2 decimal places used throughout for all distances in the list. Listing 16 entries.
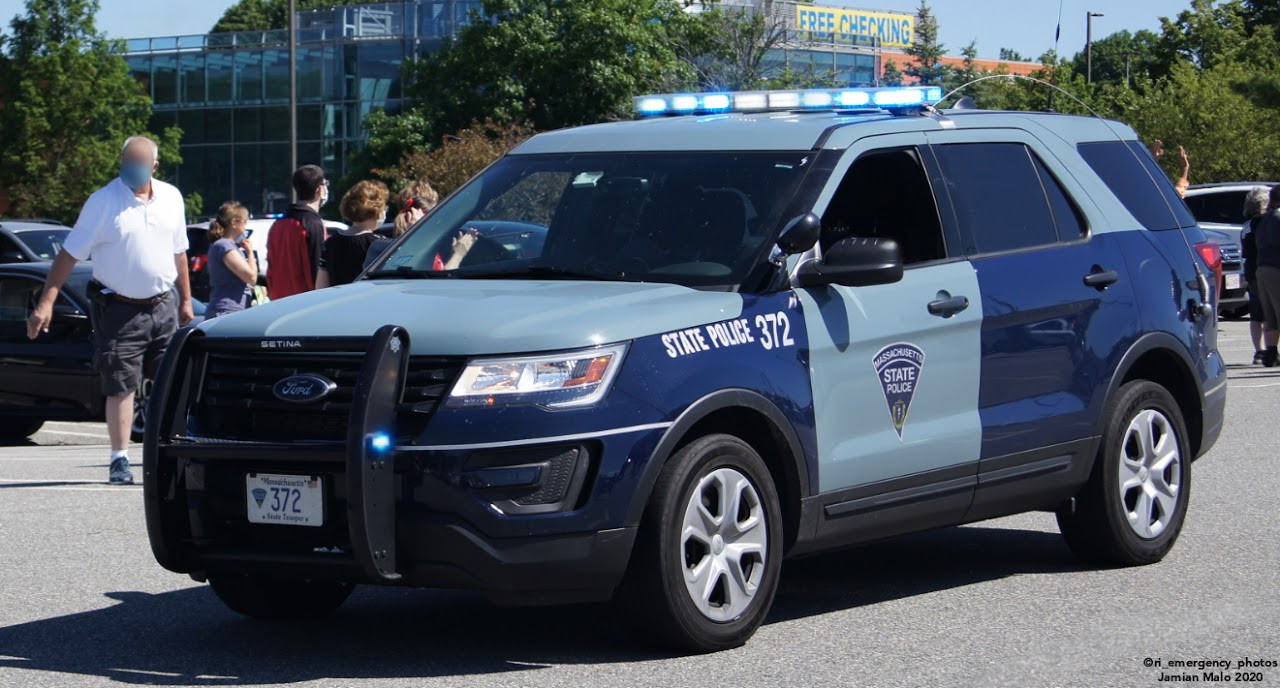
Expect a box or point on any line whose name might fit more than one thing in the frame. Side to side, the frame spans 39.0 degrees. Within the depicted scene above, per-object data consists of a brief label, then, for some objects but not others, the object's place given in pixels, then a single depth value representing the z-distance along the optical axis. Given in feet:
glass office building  198.59
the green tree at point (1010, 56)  341.04
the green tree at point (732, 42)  160.66
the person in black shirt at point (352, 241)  33.91
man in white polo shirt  32.14
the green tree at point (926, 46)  253.40
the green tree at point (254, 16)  408.46
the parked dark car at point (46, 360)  46.37
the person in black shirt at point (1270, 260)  58.18
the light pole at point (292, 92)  133.44
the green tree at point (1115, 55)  426.10
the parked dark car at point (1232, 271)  82.28
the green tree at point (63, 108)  172.55
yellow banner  288.92
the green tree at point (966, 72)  222.81
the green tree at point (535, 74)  178.81
